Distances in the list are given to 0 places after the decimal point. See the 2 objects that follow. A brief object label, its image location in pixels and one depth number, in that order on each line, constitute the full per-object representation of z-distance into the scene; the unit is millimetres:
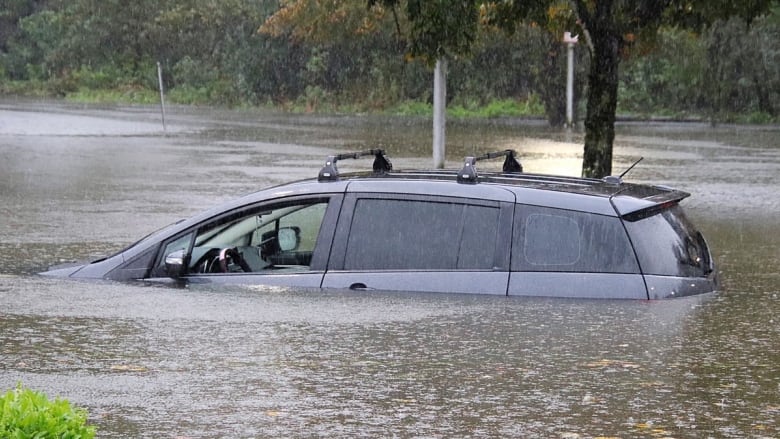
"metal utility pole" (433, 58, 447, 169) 24188
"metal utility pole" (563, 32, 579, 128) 42197
